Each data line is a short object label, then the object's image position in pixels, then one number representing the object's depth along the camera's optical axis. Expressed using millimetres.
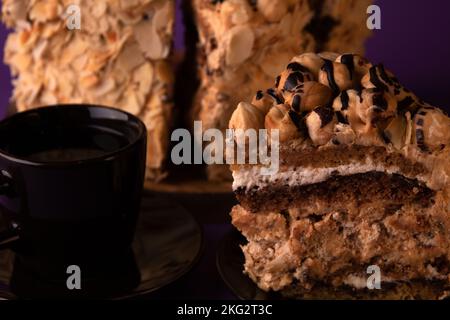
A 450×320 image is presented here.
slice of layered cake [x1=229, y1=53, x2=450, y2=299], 556
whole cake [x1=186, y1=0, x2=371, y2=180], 659
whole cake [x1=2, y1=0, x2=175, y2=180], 688
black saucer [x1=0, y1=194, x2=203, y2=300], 589
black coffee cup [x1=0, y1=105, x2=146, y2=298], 576
